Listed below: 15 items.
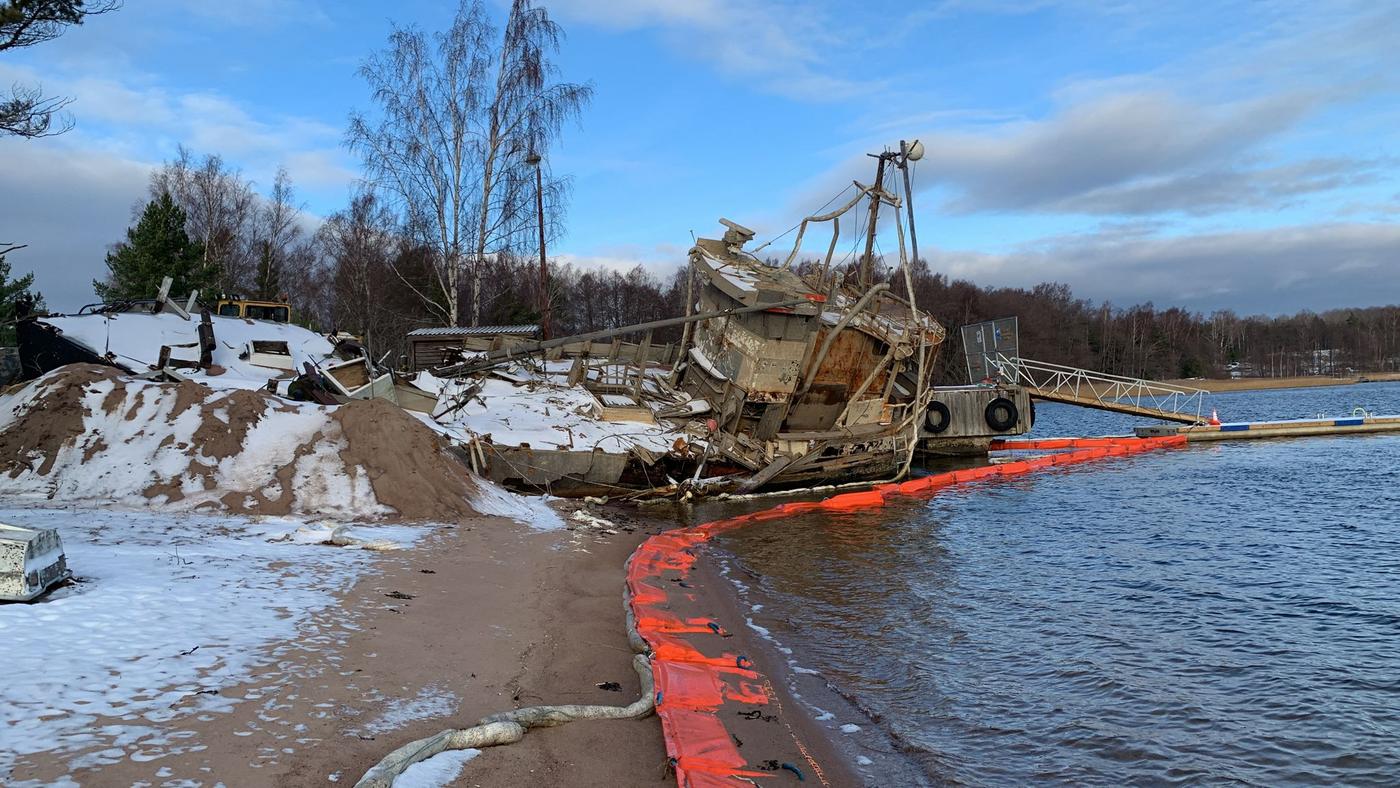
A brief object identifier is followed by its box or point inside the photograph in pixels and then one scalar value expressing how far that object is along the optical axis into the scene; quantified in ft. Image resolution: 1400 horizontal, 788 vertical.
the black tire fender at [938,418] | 102.83
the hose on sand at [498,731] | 14.78
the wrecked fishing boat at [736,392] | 63.00
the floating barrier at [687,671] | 18.19
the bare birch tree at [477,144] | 89.61
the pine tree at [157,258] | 109.70
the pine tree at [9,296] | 93.40
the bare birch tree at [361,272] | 138.10
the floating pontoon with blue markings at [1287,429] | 118.32
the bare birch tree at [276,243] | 163.85
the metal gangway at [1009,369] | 108.37
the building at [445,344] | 78.38
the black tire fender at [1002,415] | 104.27
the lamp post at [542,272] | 90.84
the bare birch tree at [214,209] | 152.66
